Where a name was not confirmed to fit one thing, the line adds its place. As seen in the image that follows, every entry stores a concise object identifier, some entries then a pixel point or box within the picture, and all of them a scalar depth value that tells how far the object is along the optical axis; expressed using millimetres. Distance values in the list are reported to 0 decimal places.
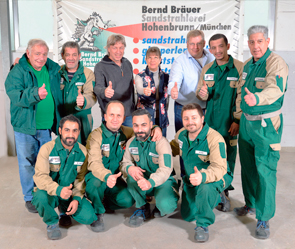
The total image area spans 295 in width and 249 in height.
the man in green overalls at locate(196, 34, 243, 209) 2803
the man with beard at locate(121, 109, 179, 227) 2494
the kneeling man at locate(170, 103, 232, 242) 2297
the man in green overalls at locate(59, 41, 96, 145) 2830
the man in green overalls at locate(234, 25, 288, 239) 2236
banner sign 4656
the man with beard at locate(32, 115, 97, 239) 2297
